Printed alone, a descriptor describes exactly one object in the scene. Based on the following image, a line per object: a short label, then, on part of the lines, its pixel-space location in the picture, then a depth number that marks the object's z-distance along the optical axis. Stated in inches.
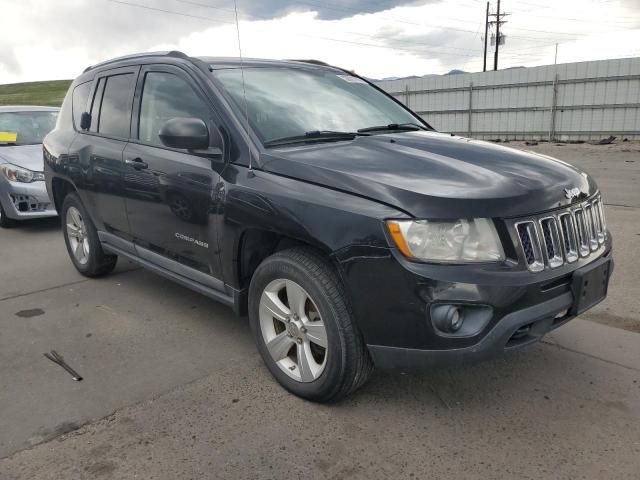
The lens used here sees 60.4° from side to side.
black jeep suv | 94.9
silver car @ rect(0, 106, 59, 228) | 285.0
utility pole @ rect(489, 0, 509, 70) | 1742.1
